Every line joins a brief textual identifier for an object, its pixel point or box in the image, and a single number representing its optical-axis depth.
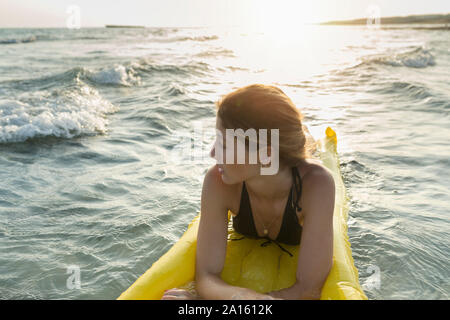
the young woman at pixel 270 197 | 1.76
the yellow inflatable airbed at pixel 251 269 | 1.98
